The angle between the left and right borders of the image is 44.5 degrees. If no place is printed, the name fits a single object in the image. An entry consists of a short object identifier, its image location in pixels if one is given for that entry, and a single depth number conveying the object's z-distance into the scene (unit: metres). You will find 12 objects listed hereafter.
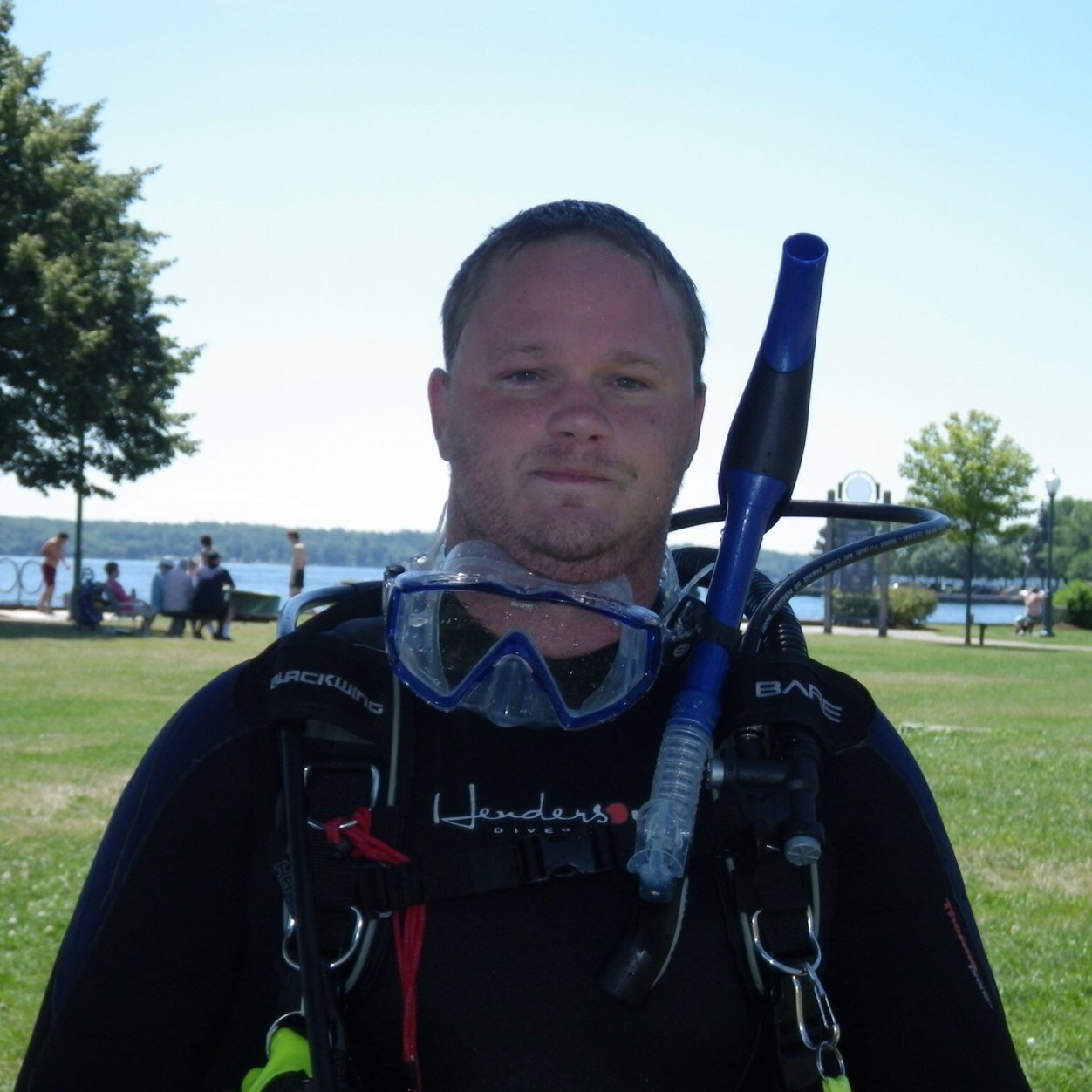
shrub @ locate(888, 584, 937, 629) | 34.88
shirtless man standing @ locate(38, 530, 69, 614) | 28.38
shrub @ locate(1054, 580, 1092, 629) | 41.34
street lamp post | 33.00
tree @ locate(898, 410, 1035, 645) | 32.31
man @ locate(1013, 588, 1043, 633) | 35.28
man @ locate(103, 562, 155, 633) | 24.72
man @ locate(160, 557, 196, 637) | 22.86
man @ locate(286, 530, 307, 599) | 22.11
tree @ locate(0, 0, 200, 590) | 27.92
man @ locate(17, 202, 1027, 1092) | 1.81
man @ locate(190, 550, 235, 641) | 22.28
